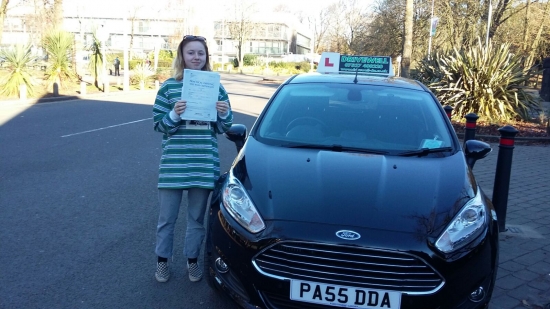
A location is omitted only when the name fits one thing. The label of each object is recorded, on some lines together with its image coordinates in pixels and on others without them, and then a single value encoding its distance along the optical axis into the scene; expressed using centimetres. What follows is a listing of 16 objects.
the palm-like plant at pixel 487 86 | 1429
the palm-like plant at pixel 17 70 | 1939
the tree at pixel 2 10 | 2297
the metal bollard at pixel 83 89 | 2202
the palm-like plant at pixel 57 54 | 2294
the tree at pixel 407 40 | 2009
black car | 272
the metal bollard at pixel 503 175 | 511
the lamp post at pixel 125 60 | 2638
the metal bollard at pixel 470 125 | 716
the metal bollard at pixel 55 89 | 2098
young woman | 375
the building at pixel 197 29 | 6141
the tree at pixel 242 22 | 7638
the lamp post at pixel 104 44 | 2483
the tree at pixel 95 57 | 2562
